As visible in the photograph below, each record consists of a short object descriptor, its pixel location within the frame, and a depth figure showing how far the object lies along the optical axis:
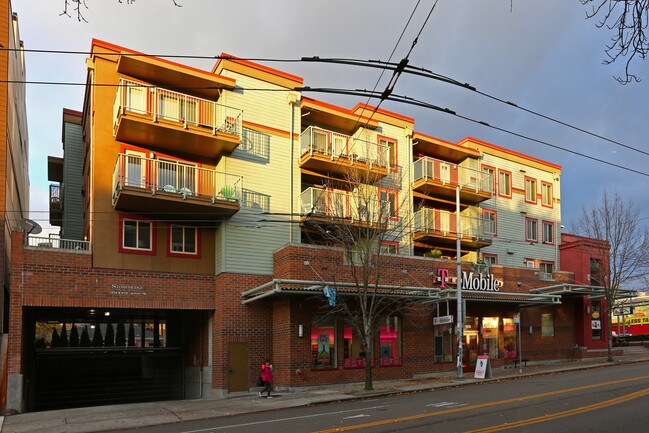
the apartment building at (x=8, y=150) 19.64
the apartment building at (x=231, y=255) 22.34
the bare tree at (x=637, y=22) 4.97
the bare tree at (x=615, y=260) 31.95
